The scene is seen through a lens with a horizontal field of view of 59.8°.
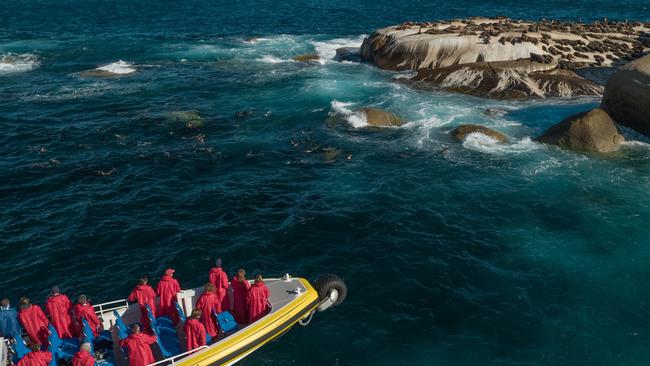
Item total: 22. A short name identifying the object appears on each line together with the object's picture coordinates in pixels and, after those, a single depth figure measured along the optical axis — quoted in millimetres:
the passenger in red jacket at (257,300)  21828
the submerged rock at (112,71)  61625
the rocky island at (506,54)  52656
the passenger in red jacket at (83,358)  18375
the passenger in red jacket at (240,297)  22016
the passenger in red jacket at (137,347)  19047
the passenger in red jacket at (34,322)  20406
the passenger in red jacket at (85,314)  20656
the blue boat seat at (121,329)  20734
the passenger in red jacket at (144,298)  21547
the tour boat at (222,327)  20188
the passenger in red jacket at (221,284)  22469
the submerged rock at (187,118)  46531
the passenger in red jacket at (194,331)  19984
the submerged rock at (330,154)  40125
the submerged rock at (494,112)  47562
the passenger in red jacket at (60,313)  20812
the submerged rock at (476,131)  42562
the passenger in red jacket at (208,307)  20969
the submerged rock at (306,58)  66688
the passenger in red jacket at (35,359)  18328
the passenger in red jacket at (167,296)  22078
